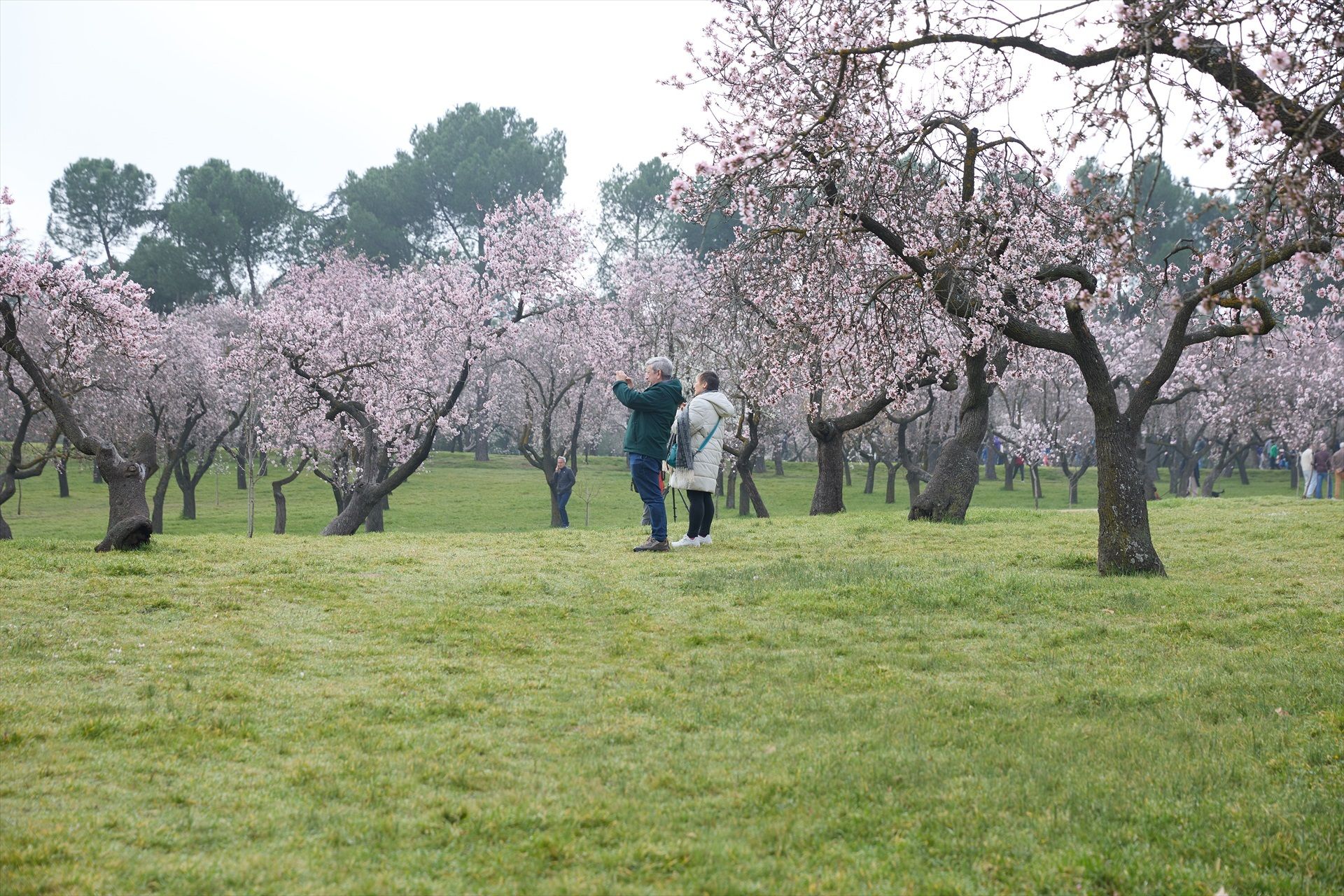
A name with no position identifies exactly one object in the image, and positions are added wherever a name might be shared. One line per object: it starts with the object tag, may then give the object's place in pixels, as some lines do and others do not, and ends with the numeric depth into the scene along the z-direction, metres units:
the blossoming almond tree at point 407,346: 26.64
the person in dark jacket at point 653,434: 13.55
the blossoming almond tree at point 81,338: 13.66
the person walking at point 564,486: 34.88
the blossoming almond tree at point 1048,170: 6.39
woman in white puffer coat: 13.73
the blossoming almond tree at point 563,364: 34.94
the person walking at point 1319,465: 29.62
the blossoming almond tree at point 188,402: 36.34
